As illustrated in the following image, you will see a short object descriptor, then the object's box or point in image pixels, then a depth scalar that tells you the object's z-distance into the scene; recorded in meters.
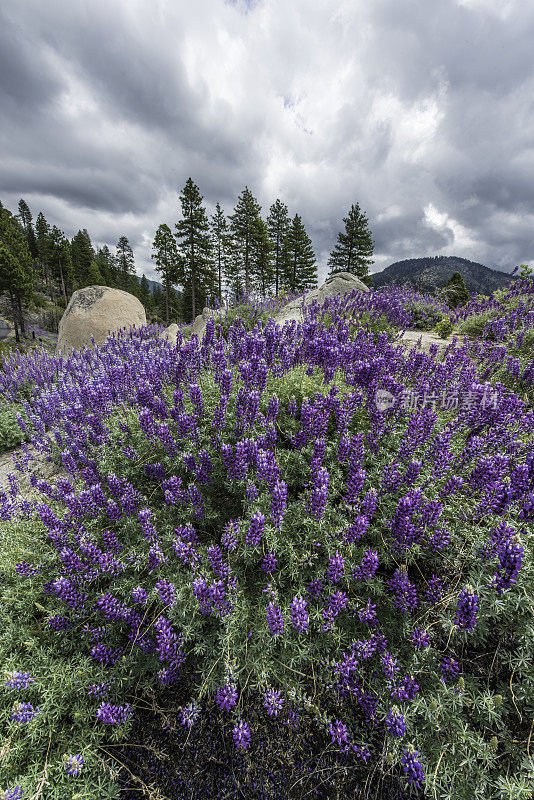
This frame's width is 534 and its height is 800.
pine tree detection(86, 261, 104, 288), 57.56
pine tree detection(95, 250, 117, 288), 71.00
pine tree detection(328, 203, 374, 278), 43.28
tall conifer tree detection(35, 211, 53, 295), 67.36
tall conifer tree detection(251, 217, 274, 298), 41.75
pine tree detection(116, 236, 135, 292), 79.12
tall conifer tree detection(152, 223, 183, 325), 41.06
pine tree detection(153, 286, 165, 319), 72.01
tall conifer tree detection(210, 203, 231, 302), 47.17
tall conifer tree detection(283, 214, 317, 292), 48.06
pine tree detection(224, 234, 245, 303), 46.10
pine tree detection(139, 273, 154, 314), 70.72
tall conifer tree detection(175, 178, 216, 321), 37.00
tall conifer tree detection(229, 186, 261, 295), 39.84
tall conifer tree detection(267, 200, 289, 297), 47.56
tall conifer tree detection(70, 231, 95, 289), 67.38
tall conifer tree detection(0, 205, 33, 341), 35.31
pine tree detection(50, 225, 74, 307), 60.06
